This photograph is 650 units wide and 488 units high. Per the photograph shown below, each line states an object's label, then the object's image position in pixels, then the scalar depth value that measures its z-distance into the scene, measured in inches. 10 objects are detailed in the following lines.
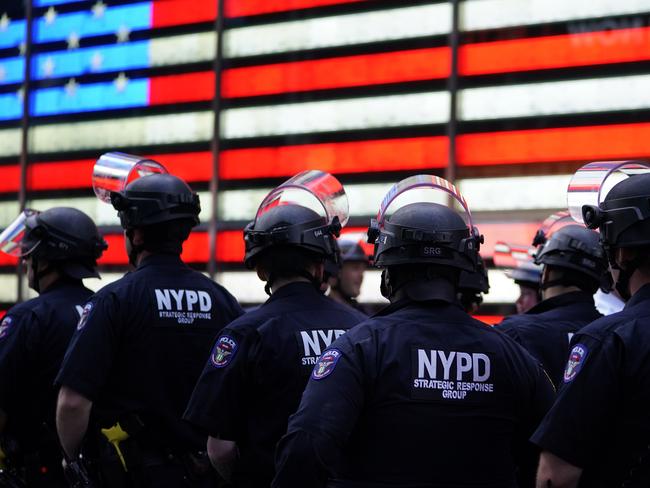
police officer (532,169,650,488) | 202.2
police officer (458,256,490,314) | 408.8
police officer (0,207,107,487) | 364.8
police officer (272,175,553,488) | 206.8
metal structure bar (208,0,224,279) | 687.1
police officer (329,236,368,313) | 541.3
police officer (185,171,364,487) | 267.3
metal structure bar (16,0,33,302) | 777.6
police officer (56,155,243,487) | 313.7
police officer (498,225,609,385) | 327.9
